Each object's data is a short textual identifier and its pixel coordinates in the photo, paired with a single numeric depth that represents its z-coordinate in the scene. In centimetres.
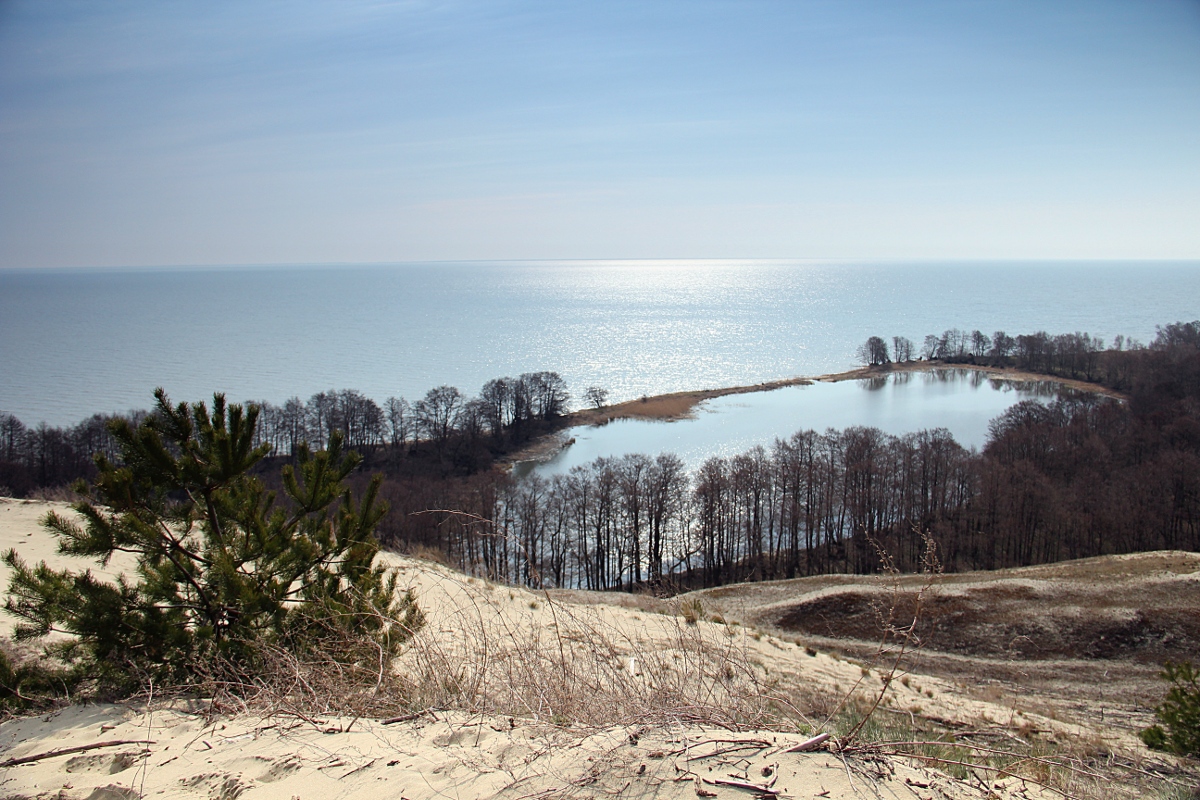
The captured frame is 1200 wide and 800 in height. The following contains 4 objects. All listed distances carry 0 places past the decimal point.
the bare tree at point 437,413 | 5662
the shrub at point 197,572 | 542
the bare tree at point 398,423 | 5581
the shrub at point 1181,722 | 765
